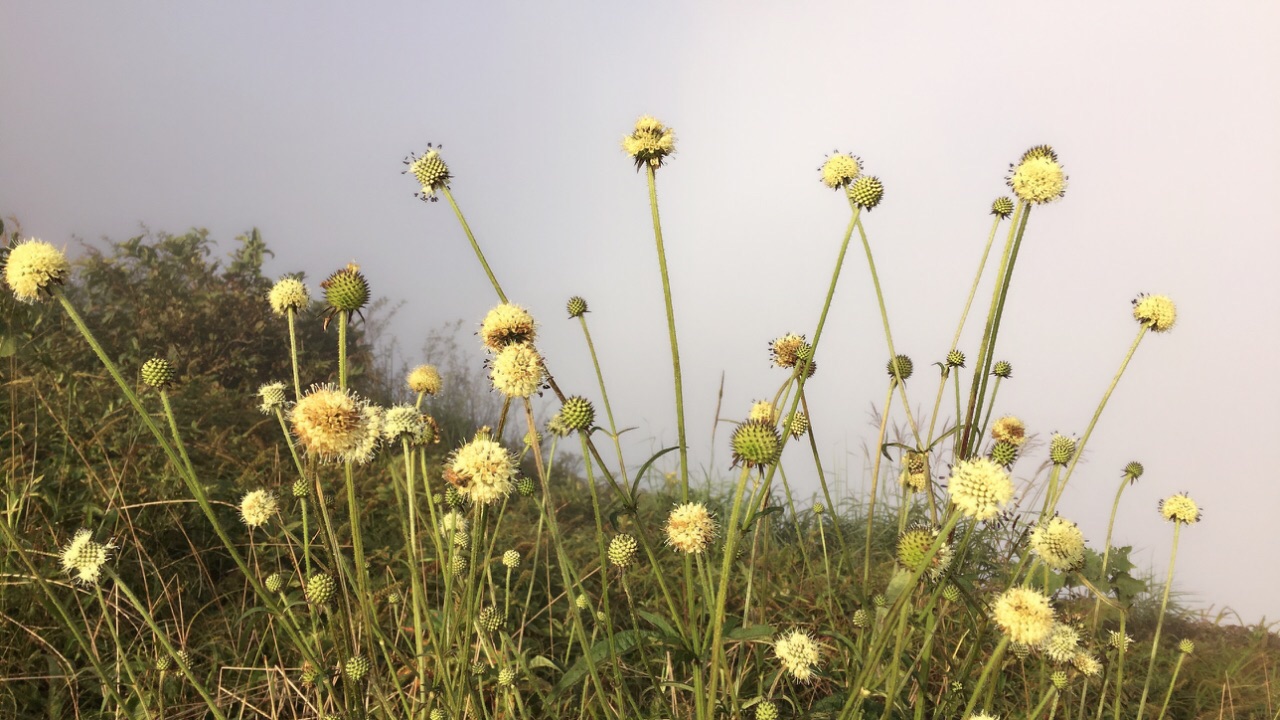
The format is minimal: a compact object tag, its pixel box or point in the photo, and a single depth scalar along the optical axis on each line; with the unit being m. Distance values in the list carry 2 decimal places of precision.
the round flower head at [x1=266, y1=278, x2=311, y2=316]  0.65
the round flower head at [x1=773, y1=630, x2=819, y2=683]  0.63
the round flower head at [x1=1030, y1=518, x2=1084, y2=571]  0.59
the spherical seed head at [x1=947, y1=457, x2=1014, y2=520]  0.50
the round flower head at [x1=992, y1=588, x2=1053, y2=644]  0.54
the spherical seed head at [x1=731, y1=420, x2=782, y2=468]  0.48
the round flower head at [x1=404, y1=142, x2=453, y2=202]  0.64
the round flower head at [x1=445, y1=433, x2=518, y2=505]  0.57
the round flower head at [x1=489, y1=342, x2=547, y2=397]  0.56
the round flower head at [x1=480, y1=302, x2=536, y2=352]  0.58
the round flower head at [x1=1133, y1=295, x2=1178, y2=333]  0.71
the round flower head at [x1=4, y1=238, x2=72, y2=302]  0.59
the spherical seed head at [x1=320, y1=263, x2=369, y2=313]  0.57
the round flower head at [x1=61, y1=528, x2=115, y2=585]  0.63
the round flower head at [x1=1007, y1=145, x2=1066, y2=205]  0.60
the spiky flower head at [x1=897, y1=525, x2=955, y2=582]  0.56
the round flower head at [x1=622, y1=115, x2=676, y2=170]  0.56
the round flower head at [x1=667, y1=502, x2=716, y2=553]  0.59
